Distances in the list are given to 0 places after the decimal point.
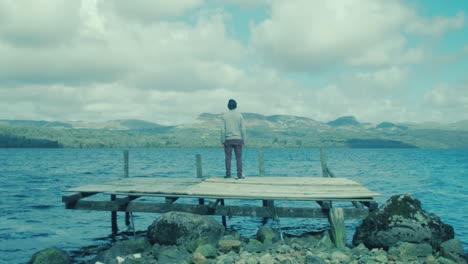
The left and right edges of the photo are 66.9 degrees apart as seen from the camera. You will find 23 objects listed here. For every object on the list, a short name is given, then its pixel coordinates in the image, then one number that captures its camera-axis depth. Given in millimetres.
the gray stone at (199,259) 9273
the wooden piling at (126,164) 18809
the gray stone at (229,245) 10336
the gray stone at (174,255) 9648
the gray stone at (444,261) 8915
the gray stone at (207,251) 9672
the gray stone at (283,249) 9896
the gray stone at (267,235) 11586
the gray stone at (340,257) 9016
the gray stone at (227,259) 9203
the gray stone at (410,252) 9344
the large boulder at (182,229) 10914
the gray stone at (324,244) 10023
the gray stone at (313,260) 8500
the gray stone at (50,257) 10801
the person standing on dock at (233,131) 13859
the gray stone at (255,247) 10234
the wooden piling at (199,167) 17886
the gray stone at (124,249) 10711
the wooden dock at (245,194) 10594
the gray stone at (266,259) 8844
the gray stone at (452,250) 9320
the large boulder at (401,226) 10234
